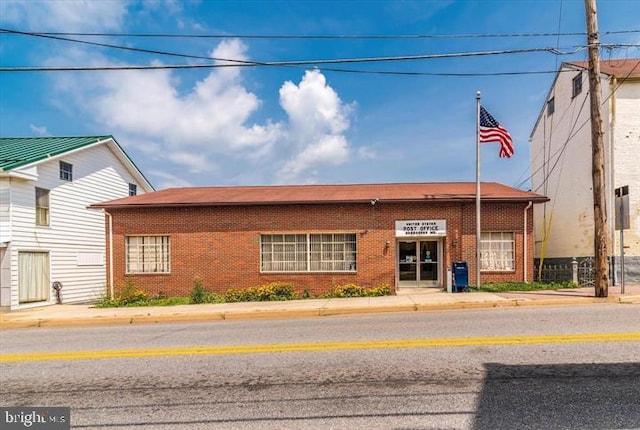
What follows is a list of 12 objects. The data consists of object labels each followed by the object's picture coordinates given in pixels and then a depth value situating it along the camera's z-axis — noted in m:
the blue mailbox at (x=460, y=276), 15.49
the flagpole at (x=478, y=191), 15.68
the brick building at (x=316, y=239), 16.66
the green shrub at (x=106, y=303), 15.91
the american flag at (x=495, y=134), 15.95
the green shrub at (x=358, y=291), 15.95
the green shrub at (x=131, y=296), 16.16
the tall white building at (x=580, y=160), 16.56
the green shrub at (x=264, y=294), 15.84
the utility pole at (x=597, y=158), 12.73
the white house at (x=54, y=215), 16.94
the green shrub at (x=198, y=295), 15.70
